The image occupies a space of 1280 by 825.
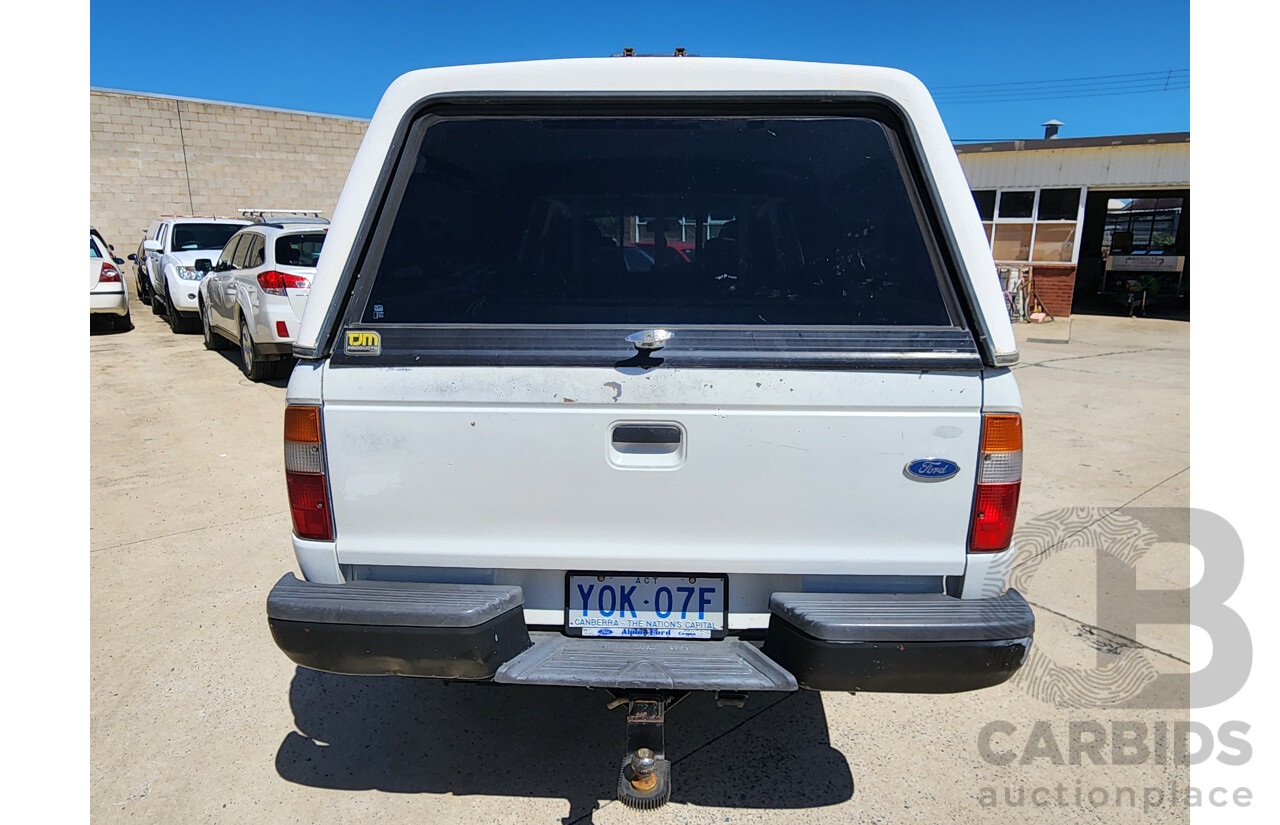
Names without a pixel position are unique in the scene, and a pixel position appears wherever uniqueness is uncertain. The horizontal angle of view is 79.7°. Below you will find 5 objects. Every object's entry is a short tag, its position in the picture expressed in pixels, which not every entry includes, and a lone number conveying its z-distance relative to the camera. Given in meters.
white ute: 2.11
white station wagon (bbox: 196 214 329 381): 7.80
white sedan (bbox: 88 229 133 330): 11.90
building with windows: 16.05
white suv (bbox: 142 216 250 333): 12.05
